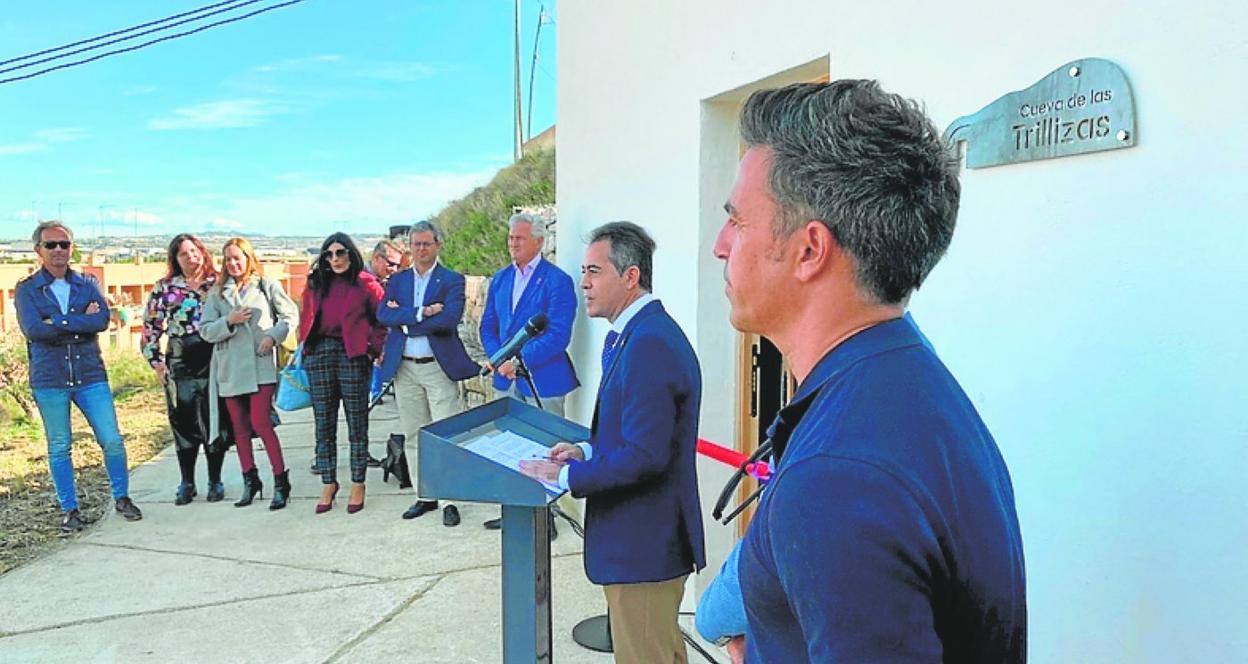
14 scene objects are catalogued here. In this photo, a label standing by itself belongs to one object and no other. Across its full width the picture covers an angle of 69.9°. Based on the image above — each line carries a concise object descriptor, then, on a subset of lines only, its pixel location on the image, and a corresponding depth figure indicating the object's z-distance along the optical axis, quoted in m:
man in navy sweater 0.87
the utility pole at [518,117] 24.96
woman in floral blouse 5.94
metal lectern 2.34
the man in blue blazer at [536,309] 5.12
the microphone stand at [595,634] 3.92
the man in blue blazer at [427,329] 5.73
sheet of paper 2.40
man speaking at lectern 2.52
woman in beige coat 5.85
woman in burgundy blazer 5.72
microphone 4.77
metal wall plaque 1.74
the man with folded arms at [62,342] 5.39
